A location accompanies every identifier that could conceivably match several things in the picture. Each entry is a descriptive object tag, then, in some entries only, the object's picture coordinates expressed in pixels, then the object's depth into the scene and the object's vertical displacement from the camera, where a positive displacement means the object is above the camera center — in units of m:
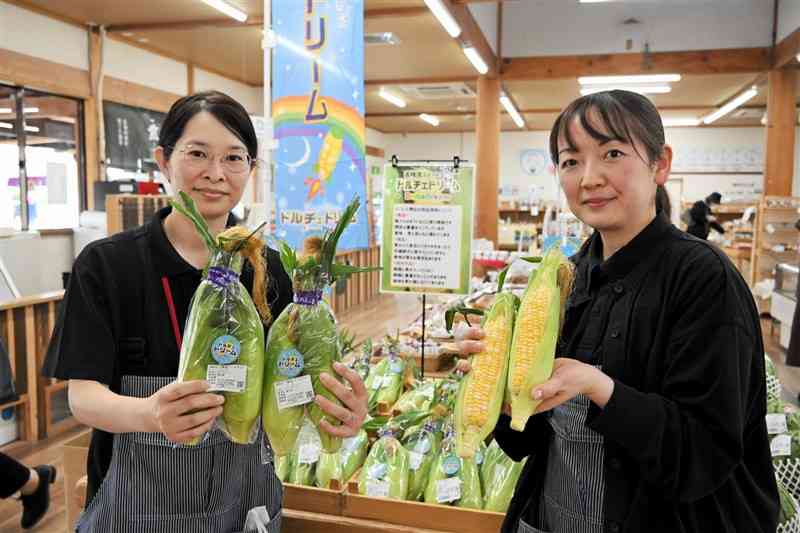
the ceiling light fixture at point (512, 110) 11.81 +2.23
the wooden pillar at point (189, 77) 9.77 +2.10
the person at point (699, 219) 8.27 -0.02
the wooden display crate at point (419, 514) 1.82 -0.91
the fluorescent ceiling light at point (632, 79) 9.32 +2.13
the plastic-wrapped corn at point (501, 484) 1.90 -0.85
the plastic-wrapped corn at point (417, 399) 2.56 -0.80
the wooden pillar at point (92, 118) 7.81 +1.13
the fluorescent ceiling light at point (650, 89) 10.44 +2.27
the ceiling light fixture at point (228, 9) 6.35 +2.15
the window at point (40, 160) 7.04 +0.55
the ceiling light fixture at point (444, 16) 5.66 +1.92
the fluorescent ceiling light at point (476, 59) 7.63 +2.04
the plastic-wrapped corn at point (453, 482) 1.92 -0.85
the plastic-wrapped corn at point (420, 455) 2.01 -0.82
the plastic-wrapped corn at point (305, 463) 2.05 -0.86
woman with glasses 1.28 -0.28
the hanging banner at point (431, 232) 2.76 -0.09
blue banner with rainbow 2.93 +0.47
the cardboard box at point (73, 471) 2.04 -0.88
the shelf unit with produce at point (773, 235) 8.62 -0.24
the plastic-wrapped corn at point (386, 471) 1.95 -0.84
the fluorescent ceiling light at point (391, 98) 12.20 +2.38
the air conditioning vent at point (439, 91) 11.78 +2.42
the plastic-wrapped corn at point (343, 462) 2.02 -0.85
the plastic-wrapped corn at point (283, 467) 2.06 -0.87
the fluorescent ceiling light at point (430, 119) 15.23 +2.42
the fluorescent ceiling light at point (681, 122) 15.81 +2.50
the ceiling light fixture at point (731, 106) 10.57 +2.23
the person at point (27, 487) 3.18 -1.46
